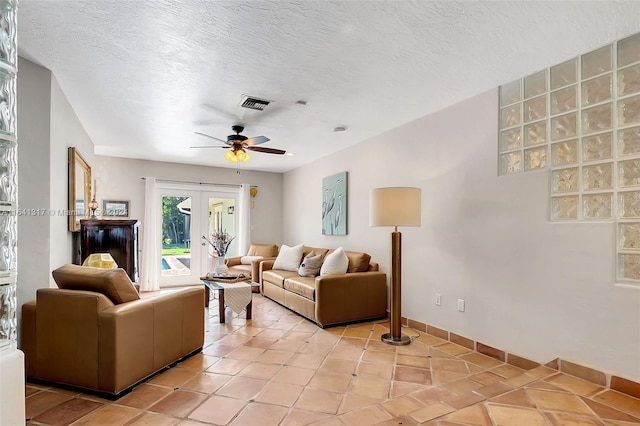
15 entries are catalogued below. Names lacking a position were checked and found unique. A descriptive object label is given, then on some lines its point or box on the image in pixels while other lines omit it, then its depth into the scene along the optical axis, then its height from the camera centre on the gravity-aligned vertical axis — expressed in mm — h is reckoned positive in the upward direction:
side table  4180 -910
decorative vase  4652 -784
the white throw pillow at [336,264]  4311 -645
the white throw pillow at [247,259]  6488 -878
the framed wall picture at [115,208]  6043 +81
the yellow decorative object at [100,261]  3432 -489
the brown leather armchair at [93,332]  2307 -841
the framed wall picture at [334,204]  5332 +139
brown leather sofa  3975 -993
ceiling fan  3965 +785
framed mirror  3391 +277
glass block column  1224 +133
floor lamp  3377 -49
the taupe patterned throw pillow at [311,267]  4828 -761
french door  6621 -345
